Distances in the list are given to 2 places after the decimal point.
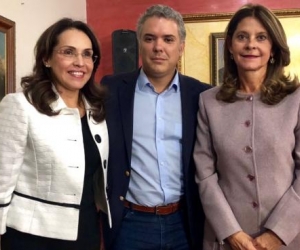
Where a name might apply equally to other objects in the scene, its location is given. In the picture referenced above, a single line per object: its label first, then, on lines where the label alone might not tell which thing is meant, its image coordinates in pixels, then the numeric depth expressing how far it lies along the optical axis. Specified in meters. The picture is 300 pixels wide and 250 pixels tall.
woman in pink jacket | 1.54
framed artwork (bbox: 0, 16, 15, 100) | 2.22
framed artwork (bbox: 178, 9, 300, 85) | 3.27
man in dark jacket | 1.81
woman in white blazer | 1.54
